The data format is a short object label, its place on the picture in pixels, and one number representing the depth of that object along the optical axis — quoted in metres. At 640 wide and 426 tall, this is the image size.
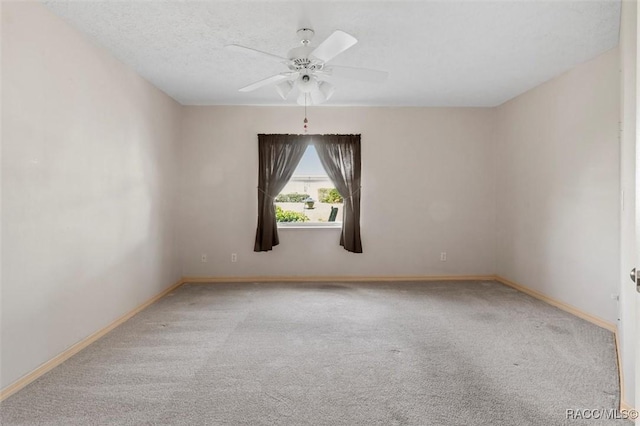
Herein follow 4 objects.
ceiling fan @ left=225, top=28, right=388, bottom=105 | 2.26
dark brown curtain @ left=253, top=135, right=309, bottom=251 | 4.95
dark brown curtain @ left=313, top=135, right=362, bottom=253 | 5.02
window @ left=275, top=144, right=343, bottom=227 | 5.19
